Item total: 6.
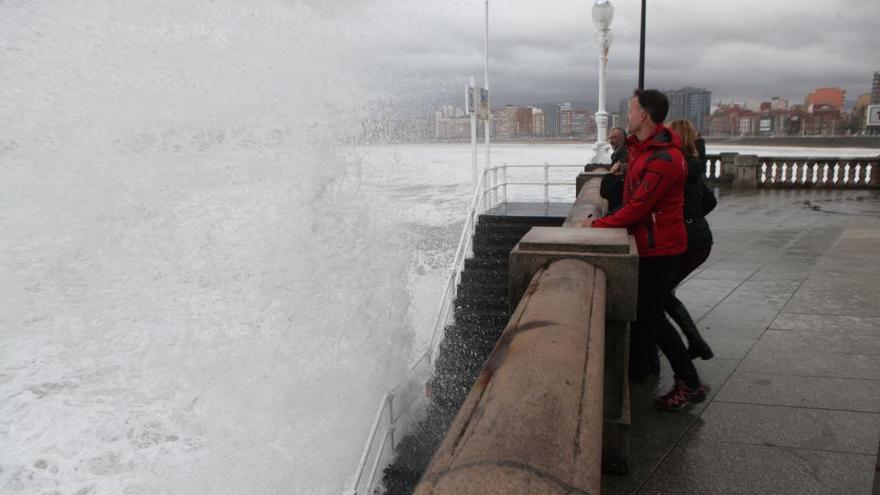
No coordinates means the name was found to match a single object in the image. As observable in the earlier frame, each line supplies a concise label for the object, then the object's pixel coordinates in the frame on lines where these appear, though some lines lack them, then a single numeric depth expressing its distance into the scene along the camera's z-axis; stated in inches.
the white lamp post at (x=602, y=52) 501.7
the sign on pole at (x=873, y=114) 517.7
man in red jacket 126.3
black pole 365.4
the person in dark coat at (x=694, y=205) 144.9
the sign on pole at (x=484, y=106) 699.4
